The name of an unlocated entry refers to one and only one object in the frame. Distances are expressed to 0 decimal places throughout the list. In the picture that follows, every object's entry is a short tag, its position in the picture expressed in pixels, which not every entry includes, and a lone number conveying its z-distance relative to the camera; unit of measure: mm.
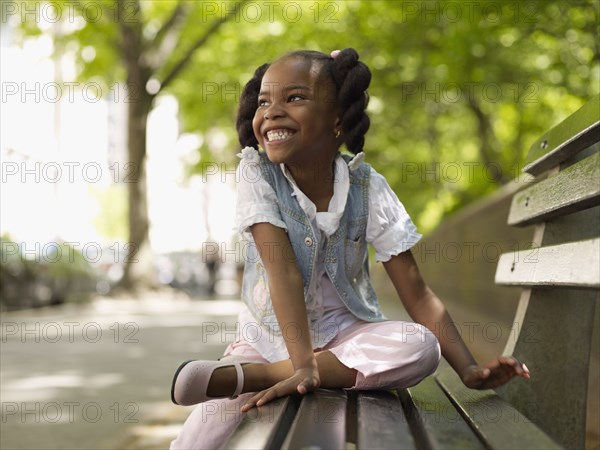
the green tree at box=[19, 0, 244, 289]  20625
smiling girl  2613
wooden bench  1894
